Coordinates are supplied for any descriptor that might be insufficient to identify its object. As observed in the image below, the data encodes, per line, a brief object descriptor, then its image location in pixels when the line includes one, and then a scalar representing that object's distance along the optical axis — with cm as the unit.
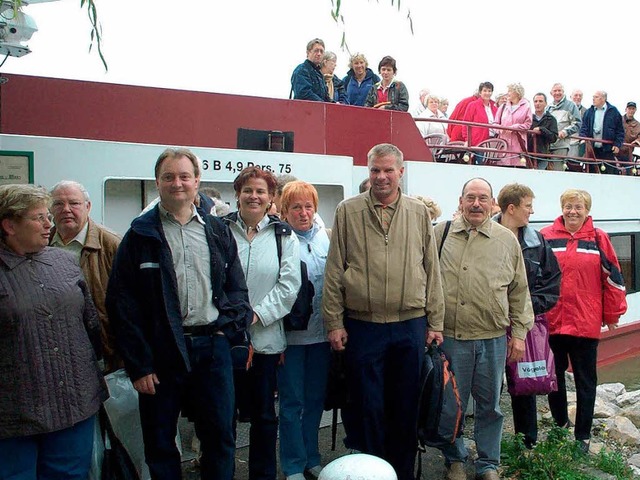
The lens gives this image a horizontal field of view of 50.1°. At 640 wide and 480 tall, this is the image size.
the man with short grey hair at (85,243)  331
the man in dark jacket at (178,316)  304
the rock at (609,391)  835
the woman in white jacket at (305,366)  386
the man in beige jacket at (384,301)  359
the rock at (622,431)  586
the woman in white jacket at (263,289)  362
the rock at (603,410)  677
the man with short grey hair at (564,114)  1130
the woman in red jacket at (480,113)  1006
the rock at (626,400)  835
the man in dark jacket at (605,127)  1197
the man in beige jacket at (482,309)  386
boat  504
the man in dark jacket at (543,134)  1030
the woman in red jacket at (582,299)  469
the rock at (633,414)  718
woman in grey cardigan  269
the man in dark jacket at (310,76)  683
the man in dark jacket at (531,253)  429
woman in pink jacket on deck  1001
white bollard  214
